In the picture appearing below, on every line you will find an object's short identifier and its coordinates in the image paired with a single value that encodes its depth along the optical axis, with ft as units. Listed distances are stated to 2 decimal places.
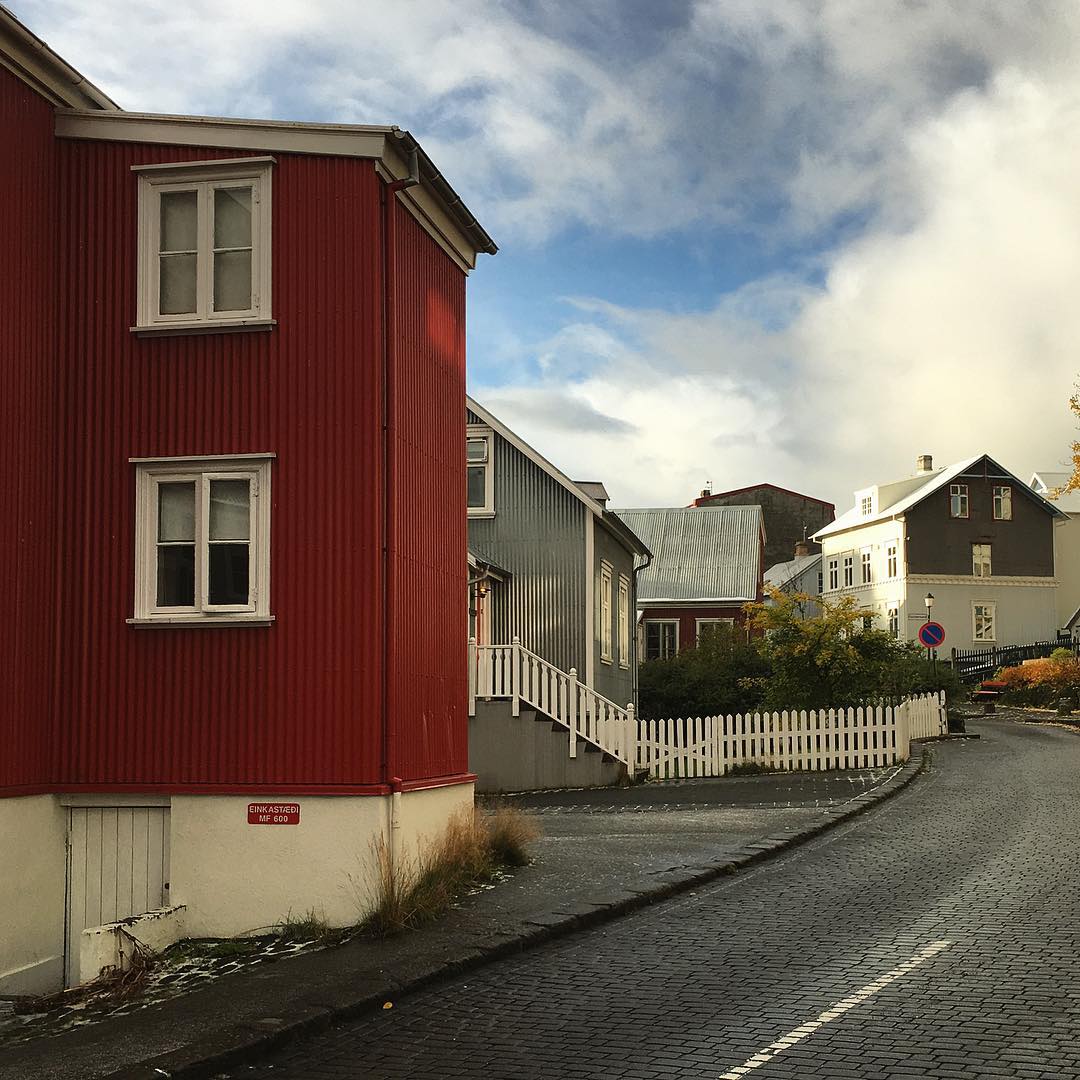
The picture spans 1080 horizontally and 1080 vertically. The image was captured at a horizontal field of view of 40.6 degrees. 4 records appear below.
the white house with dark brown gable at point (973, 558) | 215.31
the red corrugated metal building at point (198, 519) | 40.24
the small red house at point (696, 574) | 190.29
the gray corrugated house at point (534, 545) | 97.25
